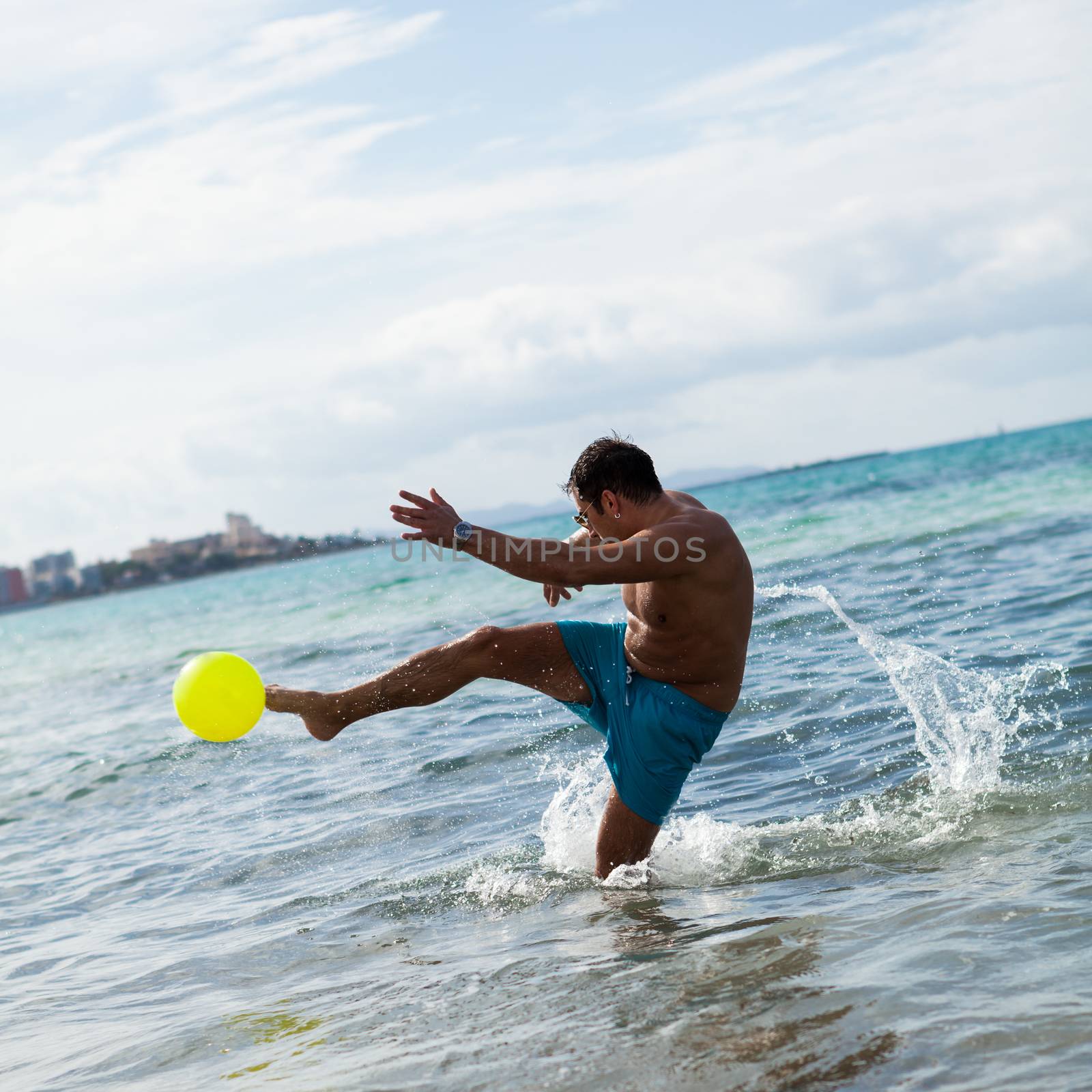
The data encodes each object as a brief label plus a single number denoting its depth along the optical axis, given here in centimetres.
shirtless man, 520
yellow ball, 543
